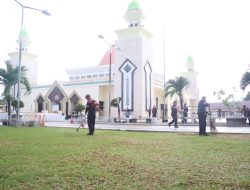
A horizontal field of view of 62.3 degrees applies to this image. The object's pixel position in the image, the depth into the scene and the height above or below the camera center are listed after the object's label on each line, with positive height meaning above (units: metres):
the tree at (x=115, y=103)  23.40 +0.58
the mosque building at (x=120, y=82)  26.10 +3.62
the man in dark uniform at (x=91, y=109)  8.31 -0.04
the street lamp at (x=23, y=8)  13.27 +6.15
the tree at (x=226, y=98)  18.66 +0.97
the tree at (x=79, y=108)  24.96 +0.01
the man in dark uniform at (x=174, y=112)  12.59 -0.23
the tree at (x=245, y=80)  15.63 +2.14
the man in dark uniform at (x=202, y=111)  8.60 -0.12
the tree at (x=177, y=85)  26.16 +2.96
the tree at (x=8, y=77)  18.63 +2.78
